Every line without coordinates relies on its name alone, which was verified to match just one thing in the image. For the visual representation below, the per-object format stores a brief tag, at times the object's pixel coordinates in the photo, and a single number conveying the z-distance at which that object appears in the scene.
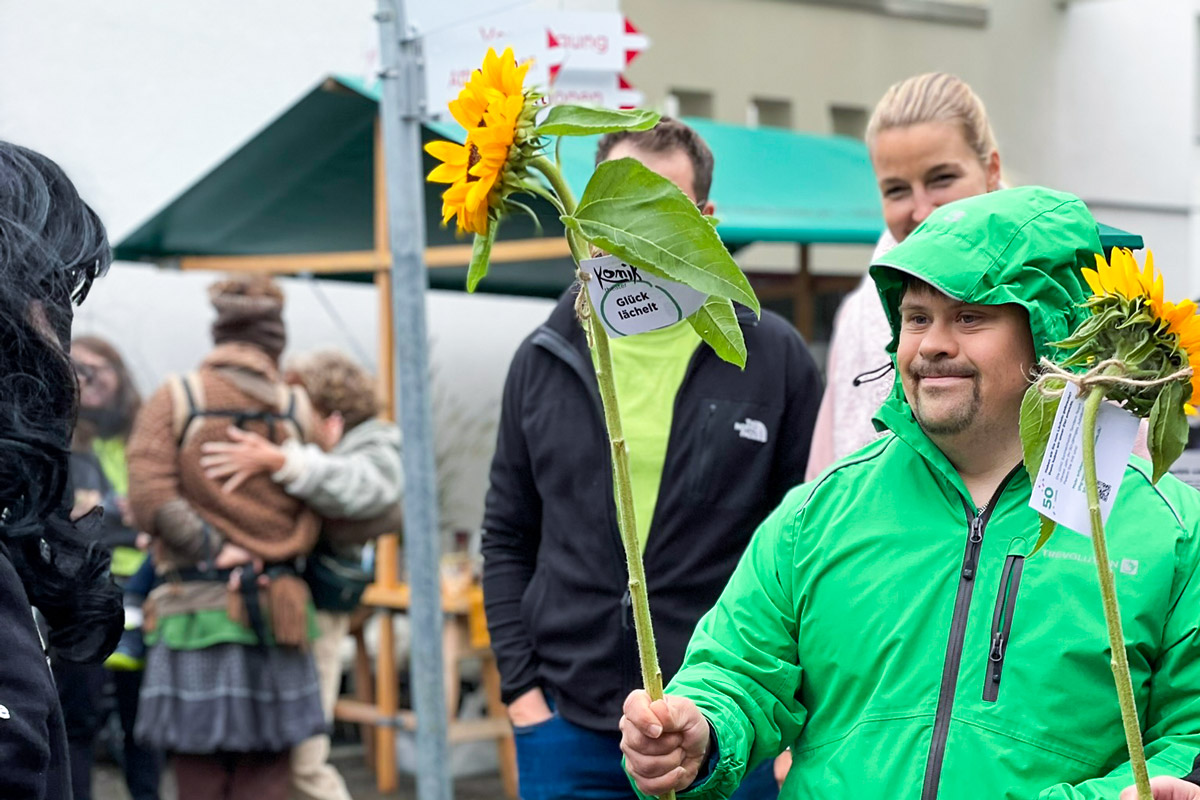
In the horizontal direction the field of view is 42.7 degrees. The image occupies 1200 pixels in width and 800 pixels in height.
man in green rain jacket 1.81
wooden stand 6.37
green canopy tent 6.72
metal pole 3.35
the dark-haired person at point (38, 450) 1.59
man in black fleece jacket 2.82
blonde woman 2.82
